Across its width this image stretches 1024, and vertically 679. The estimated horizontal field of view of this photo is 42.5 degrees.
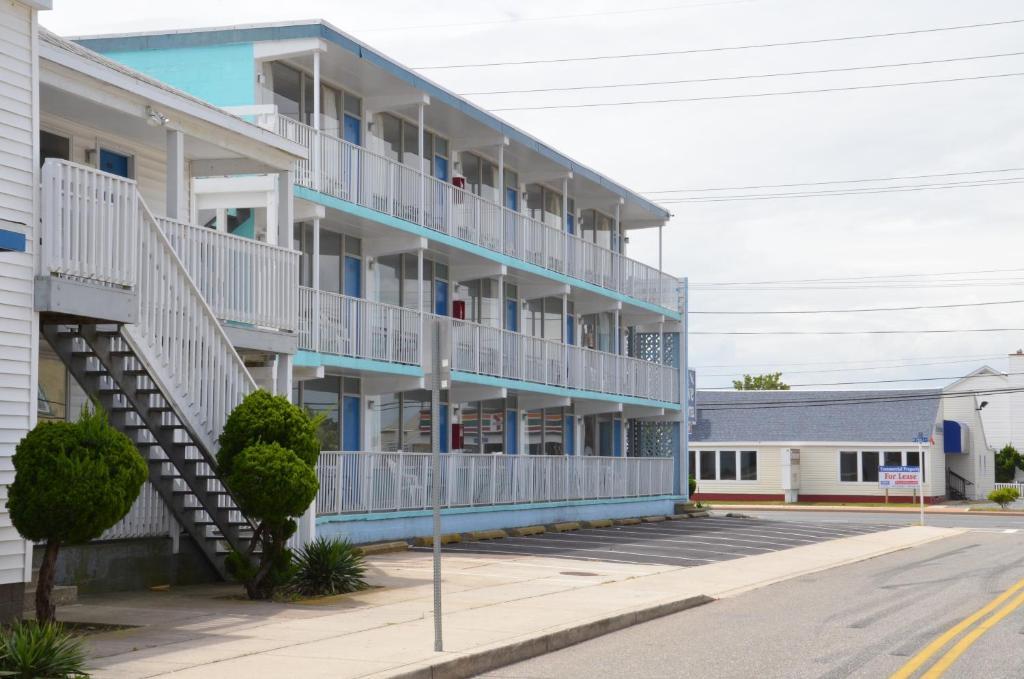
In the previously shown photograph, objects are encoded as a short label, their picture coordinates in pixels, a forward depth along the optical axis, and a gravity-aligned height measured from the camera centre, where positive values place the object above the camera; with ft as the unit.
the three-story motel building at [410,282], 68.54 +11.02
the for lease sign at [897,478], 165.46 -4.28
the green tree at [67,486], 36.91 -1.11
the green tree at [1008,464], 246.88 -3.83
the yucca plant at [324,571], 51.80 -4.97
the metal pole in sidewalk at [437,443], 37.09 +0.07
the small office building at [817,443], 191.52 +0.16
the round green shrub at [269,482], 47.83 -1.33
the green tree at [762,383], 327.88 +15.32
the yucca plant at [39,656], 29.35 -4.70
